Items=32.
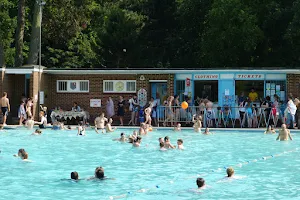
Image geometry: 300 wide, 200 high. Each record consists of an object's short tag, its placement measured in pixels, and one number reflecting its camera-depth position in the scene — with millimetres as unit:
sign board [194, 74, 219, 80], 34719
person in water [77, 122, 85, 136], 29281
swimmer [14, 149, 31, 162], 20531
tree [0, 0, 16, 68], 46656
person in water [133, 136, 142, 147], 24966
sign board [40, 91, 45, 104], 36062
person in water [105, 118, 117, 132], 30844
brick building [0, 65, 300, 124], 34469
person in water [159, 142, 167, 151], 23594
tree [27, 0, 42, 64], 43906
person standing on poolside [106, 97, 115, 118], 35719
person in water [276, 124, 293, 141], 26428
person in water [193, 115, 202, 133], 30234
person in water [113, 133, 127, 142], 26234
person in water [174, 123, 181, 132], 30969
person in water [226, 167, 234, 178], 16922
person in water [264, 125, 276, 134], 29378
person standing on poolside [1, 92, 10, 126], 33916
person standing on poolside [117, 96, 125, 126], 35188
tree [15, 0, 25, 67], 43906
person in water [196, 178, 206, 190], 15438
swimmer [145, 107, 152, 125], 32906
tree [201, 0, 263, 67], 44594
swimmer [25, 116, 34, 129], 32188
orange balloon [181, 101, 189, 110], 32744
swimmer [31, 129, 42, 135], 29250
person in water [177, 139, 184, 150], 23616
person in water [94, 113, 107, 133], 31469
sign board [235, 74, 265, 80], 34406
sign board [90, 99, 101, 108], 36688
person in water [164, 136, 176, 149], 23578
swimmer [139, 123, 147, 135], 29031
